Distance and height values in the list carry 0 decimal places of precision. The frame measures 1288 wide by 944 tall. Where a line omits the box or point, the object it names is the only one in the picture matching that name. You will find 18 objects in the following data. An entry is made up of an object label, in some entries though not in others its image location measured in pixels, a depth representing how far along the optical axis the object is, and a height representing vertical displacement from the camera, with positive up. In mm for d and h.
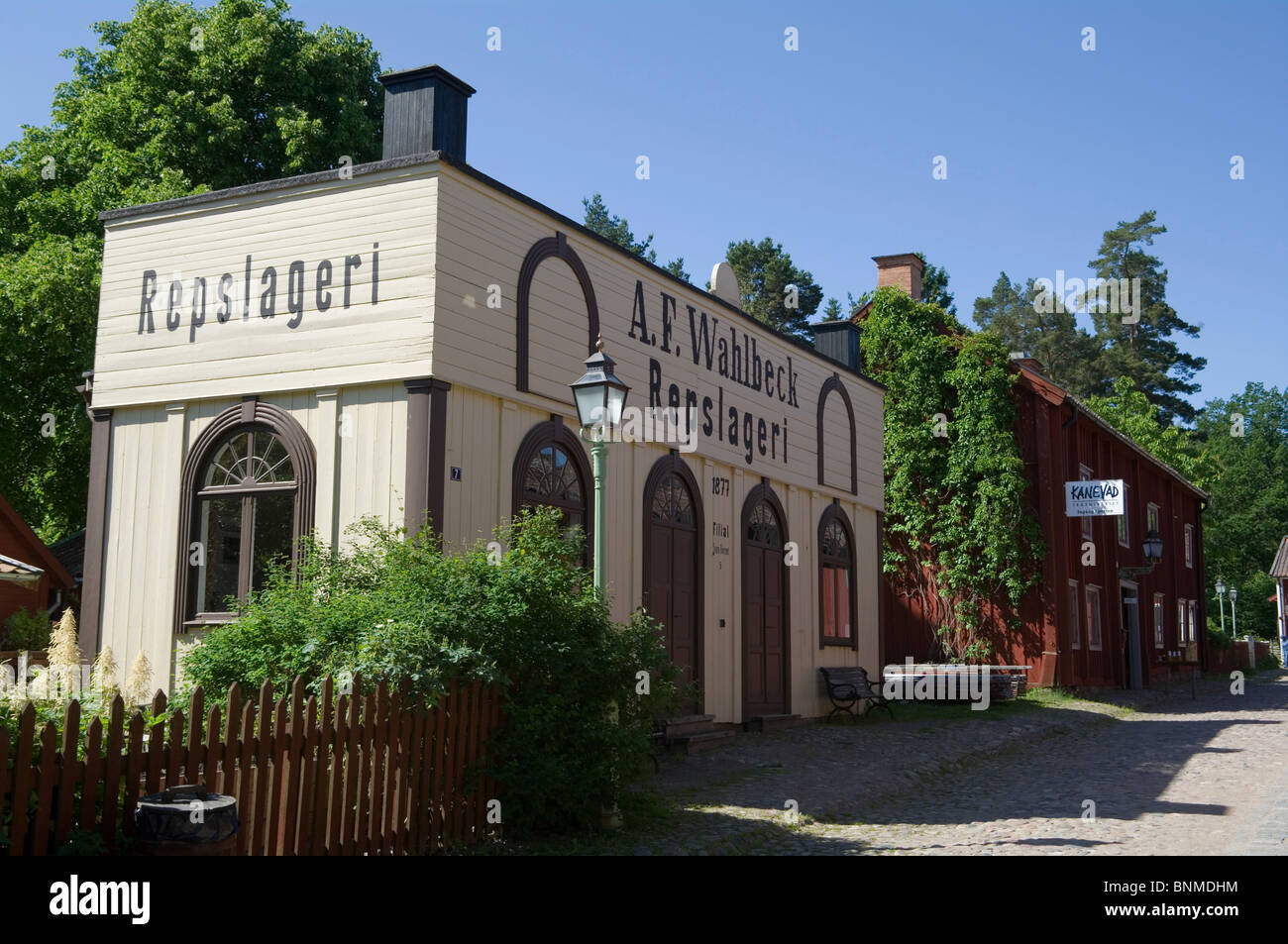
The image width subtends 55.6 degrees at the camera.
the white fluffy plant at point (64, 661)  8891 -316
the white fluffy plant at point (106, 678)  8992 -451
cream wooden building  11500 +2505
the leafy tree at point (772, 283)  55688 +15720
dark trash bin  5641 -932
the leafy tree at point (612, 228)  59412 +19721
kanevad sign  25047 +2690
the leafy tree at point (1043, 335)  64375 +16025
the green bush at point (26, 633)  17906 -111
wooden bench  18656 -919
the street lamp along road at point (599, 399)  9203 +1709
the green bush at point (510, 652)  8352 -176
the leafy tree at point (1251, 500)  67000 +7796
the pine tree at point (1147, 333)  64438 +15834
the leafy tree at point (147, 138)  24859 +10523
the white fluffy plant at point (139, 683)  10227 -484
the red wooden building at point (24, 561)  20938 +1136
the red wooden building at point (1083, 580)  25906 +1173
